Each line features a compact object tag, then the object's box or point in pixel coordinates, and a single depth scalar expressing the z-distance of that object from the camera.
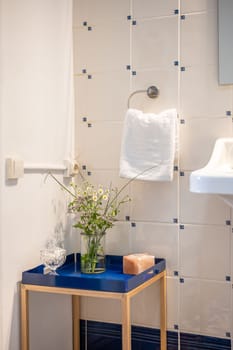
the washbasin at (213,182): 1.41
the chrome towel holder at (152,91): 1.97
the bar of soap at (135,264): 1.77
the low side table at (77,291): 1.61
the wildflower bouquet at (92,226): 1.83
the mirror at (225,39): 1.83
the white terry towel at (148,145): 1.85
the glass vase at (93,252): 1.82
